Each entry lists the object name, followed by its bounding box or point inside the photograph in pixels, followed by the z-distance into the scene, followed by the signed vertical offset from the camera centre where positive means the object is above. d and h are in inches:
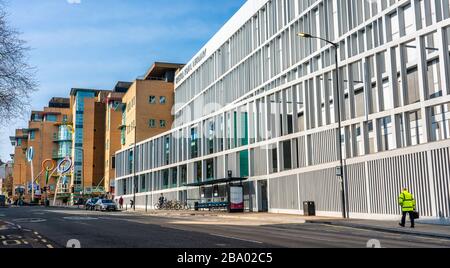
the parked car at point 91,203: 2397.4 -25.9
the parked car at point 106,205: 2192.4 -34.0
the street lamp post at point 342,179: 1154.7 +33.2
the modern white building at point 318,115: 1053.8 +254.5
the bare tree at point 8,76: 736.3 +193.5
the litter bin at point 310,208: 1349.7 -39.9
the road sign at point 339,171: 1155.3 +53.7
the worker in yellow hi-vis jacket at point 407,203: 848.9 -20.5
